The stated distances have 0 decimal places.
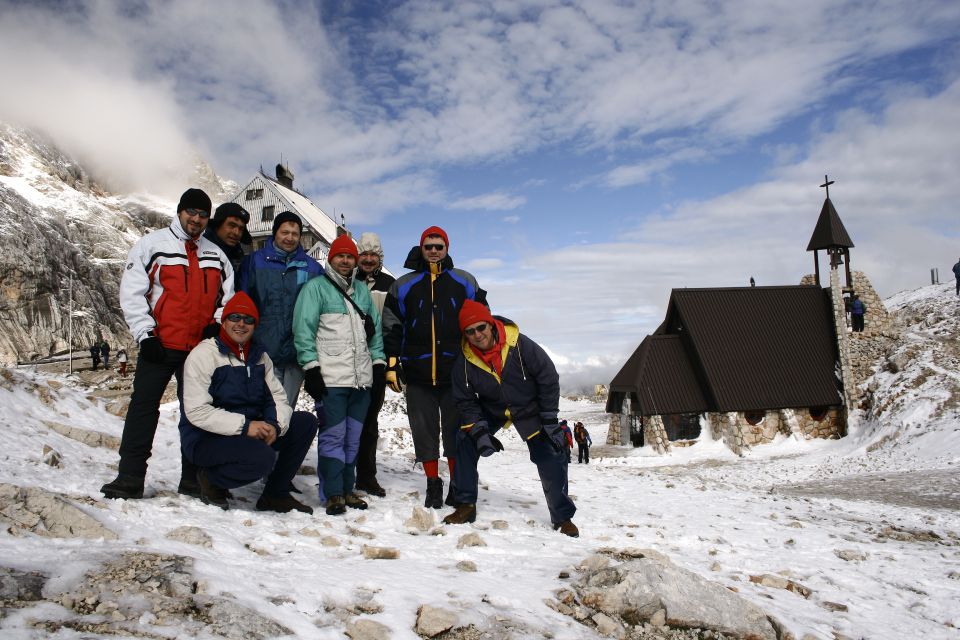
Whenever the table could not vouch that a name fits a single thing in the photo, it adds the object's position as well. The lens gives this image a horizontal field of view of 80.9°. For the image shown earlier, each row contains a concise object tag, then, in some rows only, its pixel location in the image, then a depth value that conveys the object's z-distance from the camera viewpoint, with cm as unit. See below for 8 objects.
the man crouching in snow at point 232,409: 412
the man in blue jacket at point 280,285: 487
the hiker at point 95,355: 2428
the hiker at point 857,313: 2239
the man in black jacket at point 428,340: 520
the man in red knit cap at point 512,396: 473
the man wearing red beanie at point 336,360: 473
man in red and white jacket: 405
